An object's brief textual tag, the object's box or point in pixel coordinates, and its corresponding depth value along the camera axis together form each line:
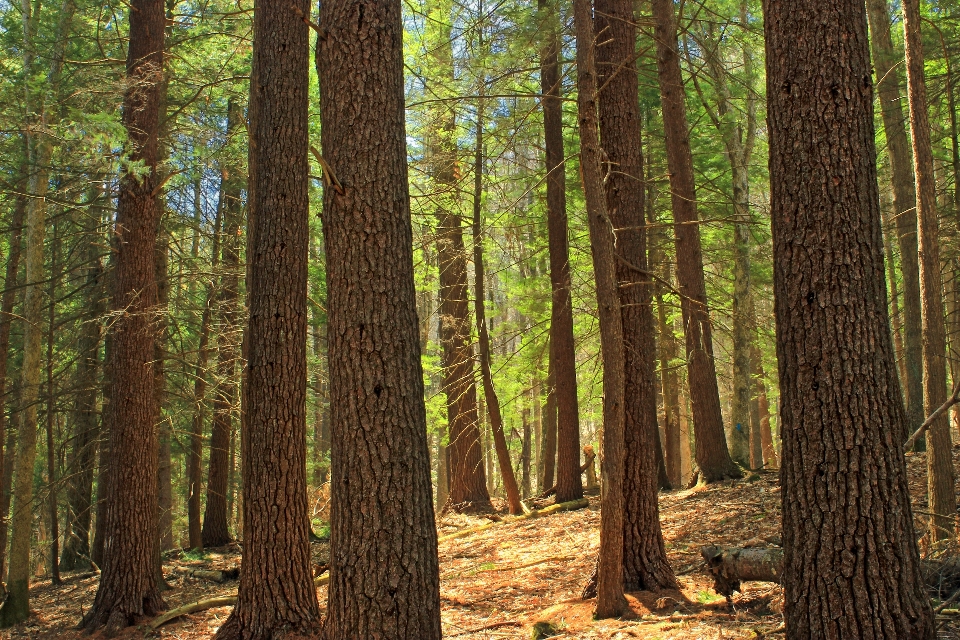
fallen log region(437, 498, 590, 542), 12.42
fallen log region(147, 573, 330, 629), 7.93
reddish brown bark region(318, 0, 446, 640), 4.08
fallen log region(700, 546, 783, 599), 5.63
